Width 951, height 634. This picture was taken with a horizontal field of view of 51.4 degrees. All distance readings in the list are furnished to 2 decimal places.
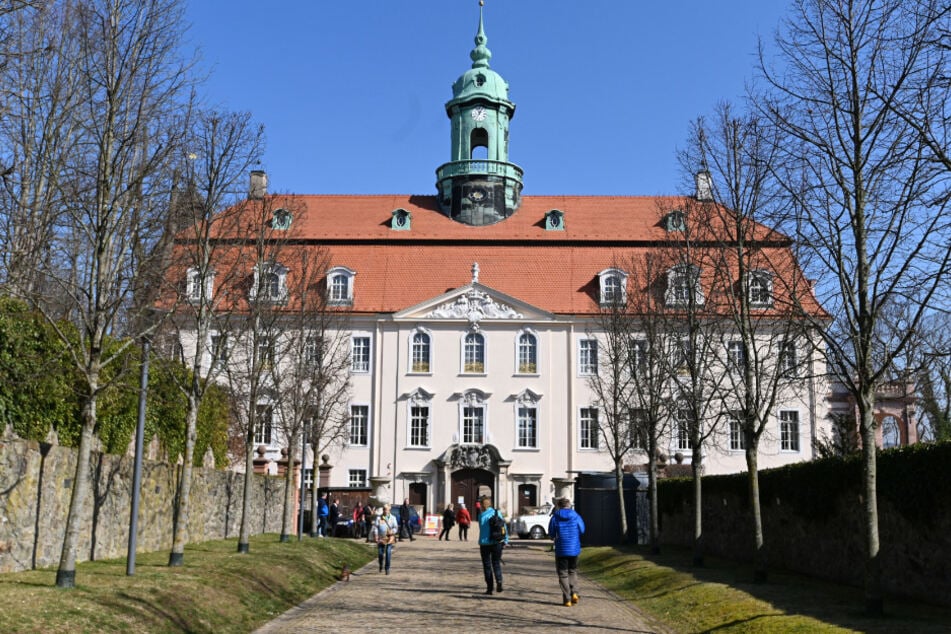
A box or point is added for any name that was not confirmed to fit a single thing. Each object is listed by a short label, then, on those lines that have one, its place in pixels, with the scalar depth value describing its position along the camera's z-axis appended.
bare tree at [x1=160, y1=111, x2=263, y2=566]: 17.84
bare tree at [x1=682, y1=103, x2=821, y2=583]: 18.03
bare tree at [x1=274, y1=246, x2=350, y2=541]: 28.58
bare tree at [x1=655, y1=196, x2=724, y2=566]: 22.52
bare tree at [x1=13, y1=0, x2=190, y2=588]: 14.01
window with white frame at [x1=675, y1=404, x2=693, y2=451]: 25.87
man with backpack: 17.98
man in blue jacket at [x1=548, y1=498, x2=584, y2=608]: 16.25
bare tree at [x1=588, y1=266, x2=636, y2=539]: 33.03
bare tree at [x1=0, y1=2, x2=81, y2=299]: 14.49
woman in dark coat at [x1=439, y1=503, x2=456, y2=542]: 38.06
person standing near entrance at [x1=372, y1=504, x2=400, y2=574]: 22.46
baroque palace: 48.81
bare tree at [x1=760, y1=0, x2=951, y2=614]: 13.12
